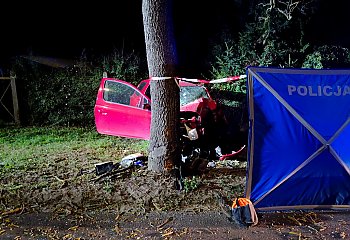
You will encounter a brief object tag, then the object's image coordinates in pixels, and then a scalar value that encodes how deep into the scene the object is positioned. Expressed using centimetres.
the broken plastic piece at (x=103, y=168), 583
